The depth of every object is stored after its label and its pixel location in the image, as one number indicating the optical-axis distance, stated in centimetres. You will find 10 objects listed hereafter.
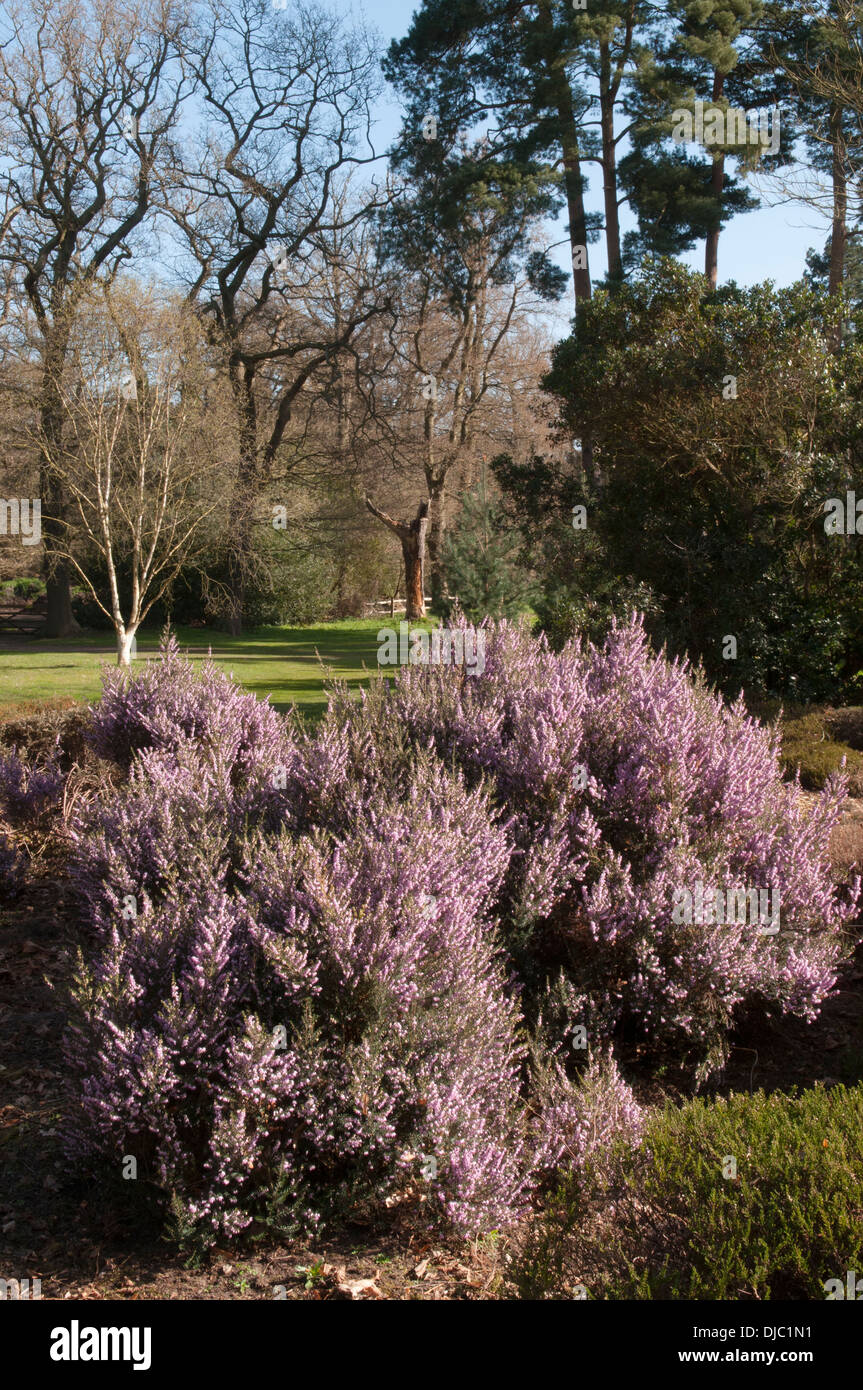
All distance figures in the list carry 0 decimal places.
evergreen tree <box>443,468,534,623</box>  1725
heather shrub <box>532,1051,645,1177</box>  343
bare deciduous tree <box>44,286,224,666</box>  1798
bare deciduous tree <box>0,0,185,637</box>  2531
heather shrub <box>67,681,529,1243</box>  316
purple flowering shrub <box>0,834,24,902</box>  616
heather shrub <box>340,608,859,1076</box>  422
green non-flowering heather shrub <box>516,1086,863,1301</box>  259
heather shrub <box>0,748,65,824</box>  672
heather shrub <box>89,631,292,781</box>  593
